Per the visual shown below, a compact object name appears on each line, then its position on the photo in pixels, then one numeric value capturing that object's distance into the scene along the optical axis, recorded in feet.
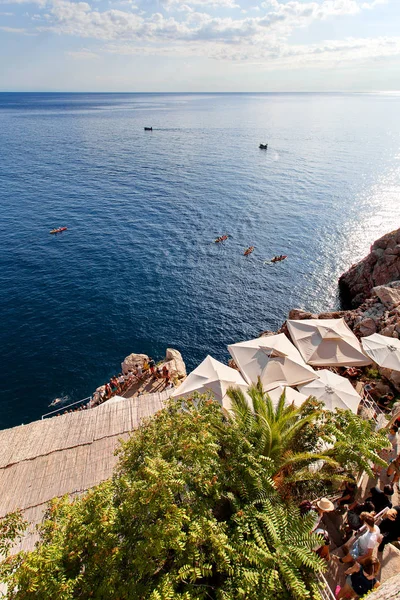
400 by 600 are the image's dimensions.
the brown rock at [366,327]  89.45
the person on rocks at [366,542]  26.73
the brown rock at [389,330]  79.30
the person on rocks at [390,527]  30.35
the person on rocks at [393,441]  40.36
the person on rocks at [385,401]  61.30
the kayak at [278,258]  153.88
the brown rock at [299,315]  106.08
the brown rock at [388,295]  92.48
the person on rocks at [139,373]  85.55
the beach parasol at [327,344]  68.80
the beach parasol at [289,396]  51.24
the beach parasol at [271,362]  60.95
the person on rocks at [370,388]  66.12
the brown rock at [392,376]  67.43
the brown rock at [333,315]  104.32
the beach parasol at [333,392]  52.54
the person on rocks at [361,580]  26.07
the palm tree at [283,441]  31.76
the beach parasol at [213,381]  54.70
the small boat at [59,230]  172.71
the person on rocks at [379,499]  32.42
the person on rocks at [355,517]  32.07
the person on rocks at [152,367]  85.35
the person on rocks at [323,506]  30.12
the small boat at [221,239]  169.37
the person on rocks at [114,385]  82.23
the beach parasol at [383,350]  63.43
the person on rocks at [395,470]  36.94
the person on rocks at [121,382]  83.10
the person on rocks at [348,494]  35.32
